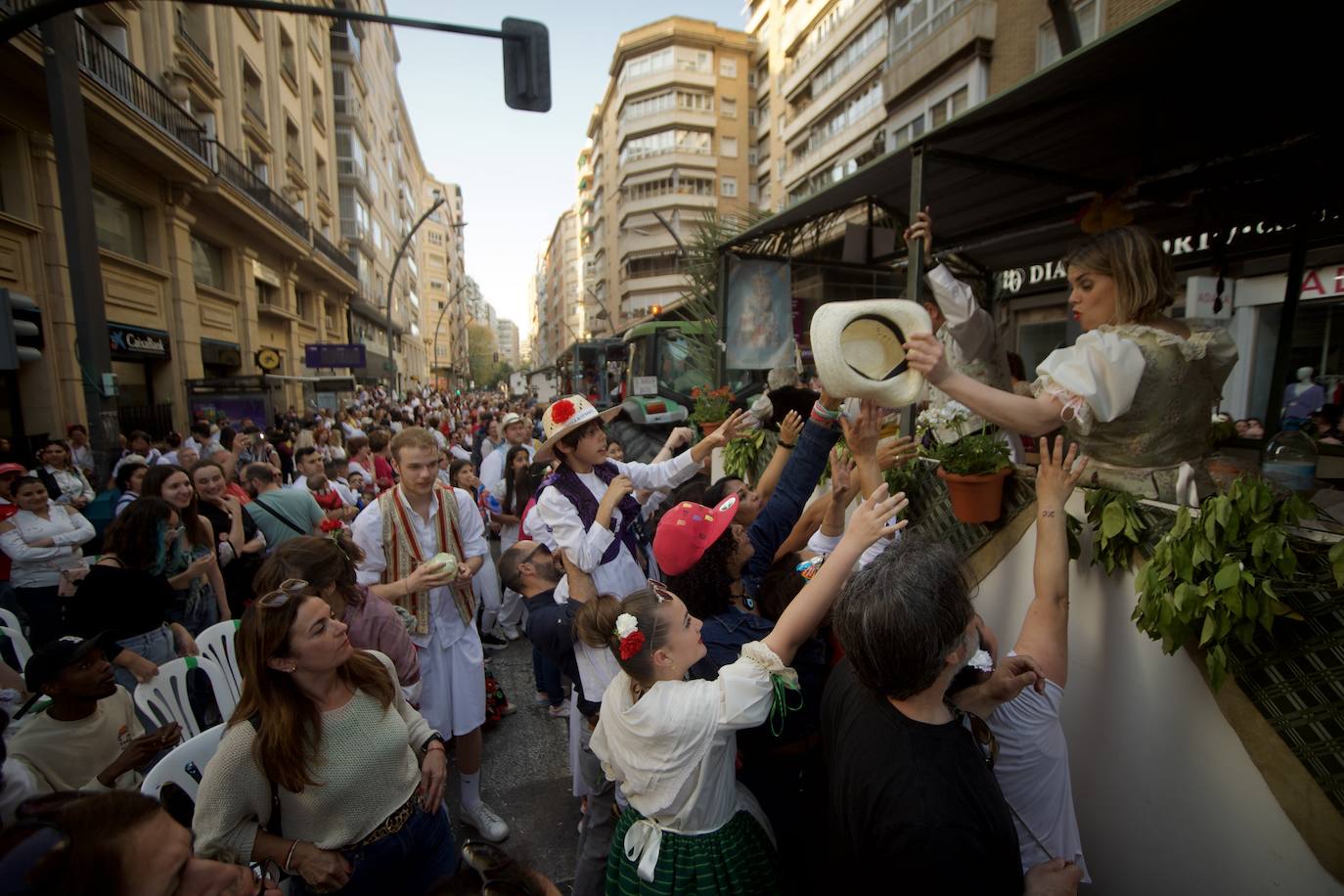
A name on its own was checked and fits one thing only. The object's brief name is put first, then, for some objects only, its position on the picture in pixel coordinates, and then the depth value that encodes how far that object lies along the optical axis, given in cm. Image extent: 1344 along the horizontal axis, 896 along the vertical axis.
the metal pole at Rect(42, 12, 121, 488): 598
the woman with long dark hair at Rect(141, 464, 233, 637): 391
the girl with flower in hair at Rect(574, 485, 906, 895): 166
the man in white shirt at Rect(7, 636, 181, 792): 224
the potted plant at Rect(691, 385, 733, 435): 655
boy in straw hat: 298
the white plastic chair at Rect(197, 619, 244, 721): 295
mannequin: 631
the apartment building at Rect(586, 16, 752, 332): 4300
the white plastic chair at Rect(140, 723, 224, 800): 199
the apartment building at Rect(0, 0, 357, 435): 999
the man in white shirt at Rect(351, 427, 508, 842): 334
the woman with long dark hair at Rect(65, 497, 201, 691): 319
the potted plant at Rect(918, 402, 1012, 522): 262
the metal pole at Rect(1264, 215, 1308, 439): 446
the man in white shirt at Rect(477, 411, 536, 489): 690
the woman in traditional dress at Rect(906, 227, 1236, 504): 200
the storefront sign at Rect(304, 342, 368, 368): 2108
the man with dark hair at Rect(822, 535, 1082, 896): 132
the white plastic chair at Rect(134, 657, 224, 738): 272
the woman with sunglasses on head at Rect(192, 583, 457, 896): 184
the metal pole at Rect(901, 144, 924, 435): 355
